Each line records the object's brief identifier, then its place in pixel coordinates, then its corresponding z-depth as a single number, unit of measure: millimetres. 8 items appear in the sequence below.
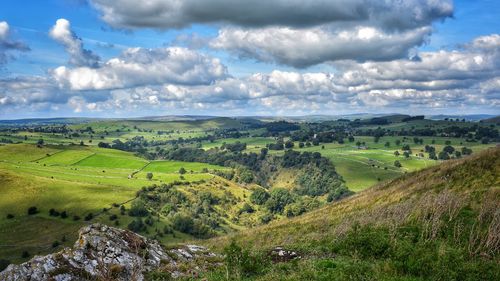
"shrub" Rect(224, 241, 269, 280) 17762
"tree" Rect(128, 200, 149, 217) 164125
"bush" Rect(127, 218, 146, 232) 149200
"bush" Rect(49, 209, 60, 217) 158625
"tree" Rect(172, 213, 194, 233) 160875
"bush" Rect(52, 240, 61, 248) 126512
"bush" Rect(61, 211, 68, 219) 157000
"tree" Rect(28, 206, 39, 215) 158125
